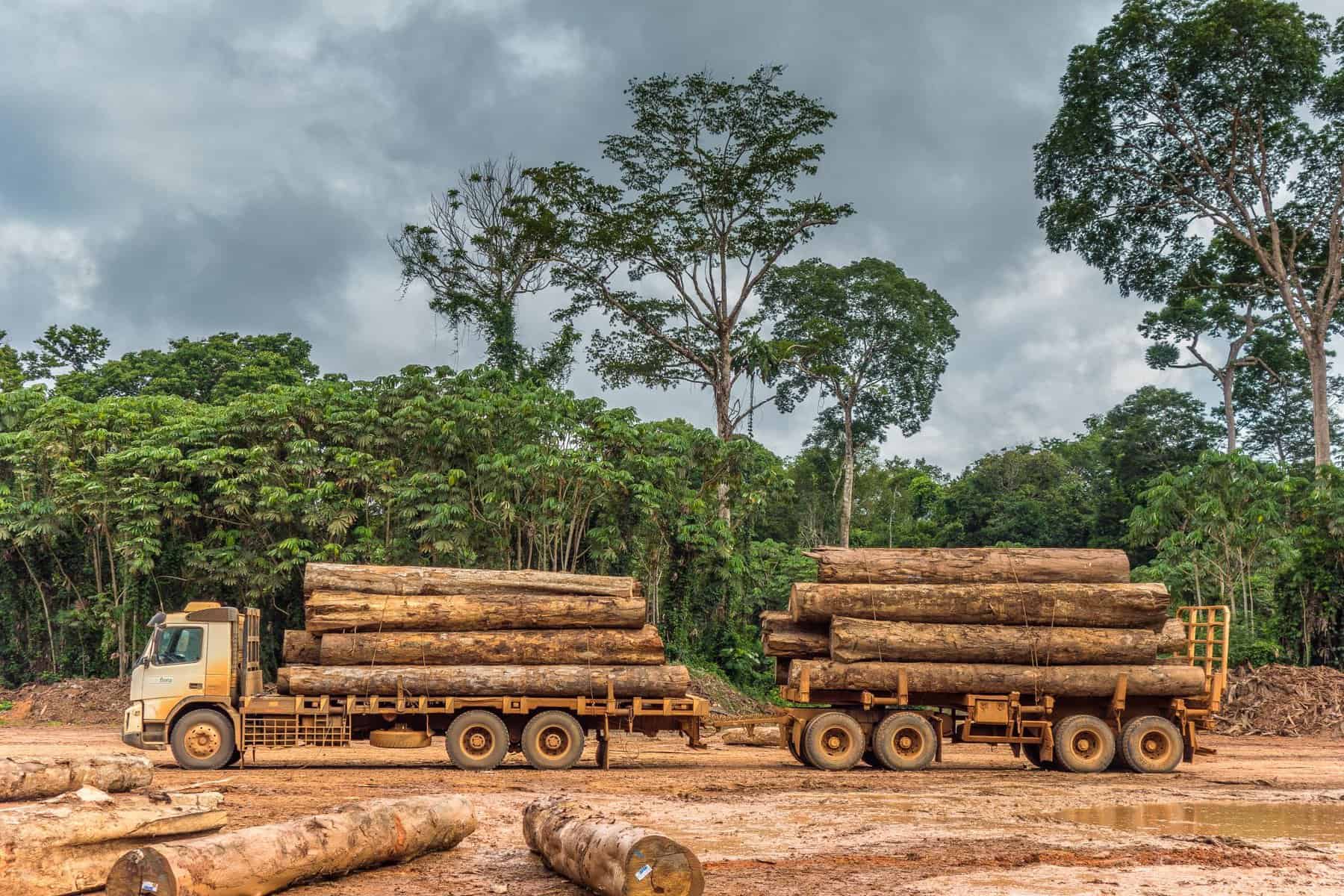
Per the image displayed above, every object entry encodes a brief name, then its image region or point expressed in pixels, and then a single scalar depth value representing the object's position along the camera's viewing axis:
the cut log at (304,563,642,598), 19.00
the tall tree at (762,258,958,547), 46.78
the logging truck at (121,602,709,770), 17.77
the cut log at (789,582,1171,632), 18.72
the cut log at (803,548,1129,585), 19.08
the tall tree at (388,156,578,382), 35.91
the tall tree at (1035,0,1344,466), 34.47
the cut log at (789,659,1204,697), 18.27
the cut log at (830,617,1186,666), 18.41
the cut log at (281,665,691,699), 18.03
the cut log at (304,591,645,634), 18.62
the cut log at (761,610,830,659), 19.02
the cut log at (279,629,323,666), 18.89
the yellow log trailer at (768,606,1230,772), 18.30
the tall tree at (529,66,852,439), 35.59
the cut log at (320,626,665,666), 18.44
